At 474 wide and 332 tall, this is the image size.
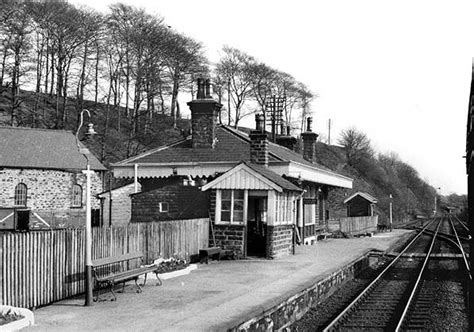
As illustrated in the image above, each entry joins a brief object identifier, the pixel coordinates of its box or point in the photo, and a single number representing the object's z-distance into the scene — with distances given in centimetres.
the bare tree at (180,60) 5553
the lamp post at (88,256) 1152
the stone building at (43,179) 3644
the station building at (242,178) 1973
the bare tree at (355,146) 9812
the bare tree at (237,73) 6344
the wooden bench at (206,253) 1862
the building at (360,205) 4938
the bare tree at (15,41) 4359
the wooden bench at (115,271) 1232
